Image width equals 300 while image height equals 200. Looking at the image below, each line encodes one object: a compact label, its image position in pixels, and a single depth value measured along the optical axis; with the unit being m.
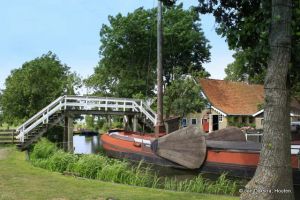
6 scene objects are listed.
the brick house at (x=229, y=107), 47.16
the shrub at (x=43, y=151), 19.98
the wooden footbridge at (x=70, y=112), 26.86
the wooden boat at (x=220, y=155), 18.57
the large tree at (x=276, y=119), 8.33
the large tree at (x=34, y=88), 36.97
